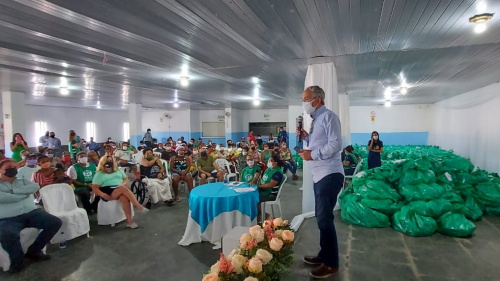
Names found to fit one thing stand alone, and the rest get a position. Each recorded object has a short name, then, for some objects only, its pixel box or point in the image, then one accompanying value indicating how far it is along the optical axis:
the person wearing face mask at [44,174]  4.42
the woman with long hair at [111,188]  4.68
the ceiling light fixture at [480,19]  2.93
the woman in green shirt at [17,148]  7.17
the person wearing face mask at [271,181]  4.30
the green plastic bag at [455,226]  3.60
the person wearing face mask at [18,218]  3.18
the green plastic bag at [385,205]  4.09
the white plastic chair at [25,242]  3.16
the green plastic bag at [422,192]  4.04
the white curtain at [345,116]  8.33
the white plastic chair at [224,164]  7.71
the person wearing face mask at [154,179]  5.79
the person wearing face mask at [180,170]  6.30
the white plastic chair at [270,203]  4.41
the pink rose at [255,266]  1.53
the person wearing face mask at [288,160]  8.54
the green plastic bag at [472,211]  4.28
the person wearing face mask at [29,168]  4.98
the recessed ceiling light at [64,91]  7.86
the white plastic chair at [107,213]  4.70
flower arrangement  1.53
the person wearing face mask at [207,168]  6.61
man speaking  2.28
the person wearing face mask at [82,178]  5.09
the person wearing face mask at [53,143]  9.93
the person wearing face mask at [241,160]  7.65
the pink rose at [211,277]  1.44
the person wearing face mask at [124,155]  7.92
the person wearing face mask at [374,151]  7.06
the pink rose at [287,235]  1.84
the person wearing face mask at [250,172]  4.83
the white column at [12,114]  8.35
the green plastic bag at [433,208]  3.81
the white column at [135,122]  12.53
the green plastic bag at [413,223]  3.67
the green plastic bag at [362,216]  4.02
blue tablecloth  3.69
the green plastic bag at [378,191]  4.23
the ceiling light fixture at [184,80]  6.36
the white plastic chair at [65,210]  3.81
